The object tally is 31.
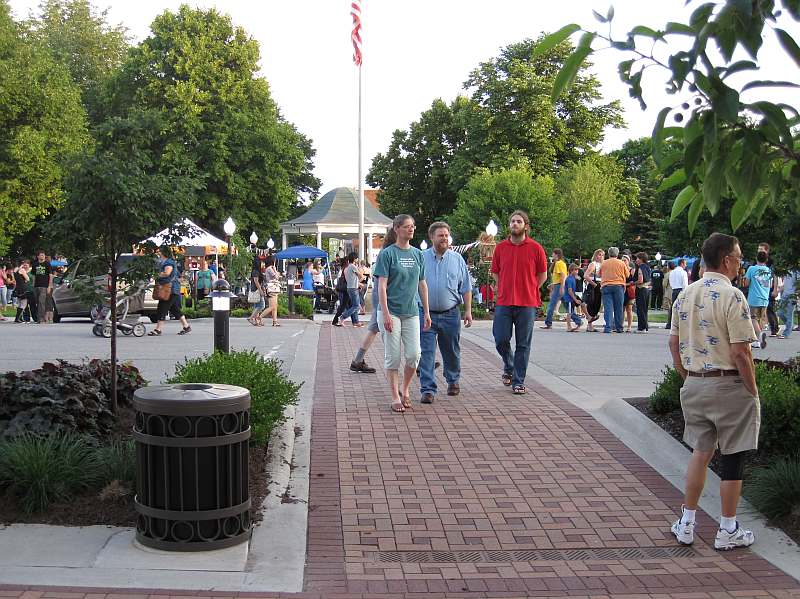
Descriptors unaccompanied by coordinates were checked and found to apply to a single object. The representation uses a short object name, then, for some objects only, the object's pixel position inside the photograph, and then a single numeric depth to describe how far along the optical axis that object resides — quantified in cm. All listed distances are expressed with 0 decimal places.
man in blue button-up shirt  886
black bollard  829
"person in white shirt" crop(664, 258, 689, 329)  1950
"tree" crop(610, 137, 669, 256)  7131
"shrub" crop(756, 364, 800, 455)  596
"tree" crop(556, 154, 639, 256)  5303
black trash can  459
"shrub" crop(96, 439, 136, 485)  548
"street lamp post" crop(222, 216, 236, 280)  2466
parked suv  2083
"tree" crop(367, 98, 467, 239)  6056
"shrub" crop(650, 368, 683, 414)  751
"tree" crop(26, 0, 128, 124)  5138
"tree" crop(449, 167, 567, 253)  4419
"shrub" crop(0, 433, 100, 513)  518
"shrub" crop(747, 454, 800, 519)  523
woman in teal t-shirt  824
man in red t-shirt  913
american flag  2822
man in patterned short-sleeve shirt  465
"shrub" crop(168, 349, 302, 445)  633
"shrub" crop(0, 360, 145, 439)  594
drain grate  466
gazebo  4859
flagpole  3063
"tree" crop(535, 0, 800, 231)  251
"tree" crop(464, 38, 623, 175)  4919
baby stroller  1655
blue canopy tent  4325
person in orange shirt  1878
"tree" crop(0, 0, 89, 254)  3769
